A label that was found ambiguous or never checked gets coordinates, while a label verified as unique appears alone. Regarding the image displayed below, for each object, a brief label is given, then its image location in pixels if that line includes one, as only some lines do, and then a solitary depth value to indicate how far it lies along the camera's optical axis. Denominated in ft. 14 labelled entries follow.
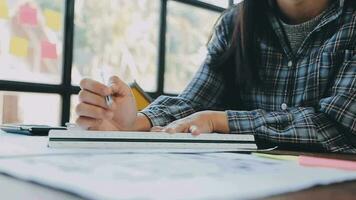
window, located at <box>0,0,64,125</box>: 6.47
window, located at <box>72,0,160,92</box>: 7.42
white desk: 1.11
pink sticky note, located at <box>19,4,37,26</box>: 6.67
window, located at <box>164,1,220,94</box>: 9.07
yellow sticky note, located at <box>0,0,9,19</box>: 6.43
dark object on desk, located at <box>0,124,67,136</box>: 3.09
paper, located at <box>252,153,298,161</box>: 2.10
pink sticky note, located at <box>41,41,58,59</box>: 6.91
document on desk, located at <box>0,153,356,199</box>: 1.07
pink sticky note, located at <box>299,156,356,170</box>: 1.82
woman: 3.10
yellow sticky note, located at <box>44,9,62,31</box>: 6.91
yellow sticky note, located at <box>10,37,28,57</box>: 6.56
